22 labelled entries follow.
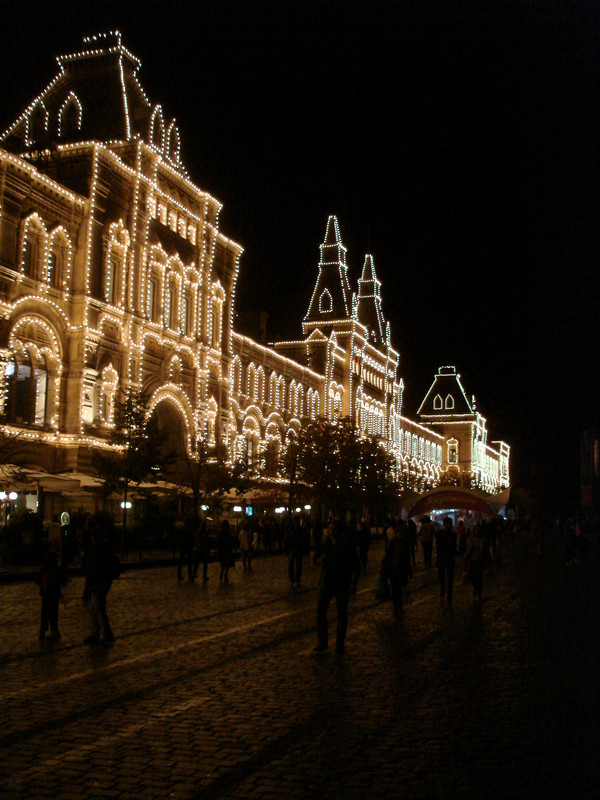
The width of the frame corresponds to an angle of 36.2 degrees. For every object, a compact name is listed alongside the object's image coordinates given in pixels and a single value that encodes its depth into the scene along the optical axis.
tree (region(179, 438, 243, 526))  38.97
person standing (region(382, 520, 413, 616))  16.05
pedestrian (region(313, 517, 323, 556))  34.67
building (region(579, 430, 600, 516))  69.69
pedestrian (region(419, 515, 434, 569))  25.91
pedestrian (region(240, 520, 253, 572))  27.52
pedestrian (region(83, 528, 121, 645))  12.16
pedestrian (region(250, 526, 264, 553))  36.09
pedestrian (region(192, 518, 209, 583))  23.28
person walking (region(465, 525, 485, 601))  18.39
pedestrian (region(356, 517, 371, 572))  26.08
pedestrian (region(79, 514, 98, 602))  13.02
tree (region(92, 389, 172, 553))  33.03
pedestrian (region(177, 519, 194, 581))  23.41
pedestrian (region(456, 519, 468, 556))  28.07
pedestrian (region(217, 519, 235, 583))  22.73
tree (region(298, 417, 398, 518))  53.16
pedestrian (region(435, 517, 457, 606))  18.41
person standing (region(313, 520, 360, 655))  11.89
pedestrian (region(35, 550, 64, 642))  12.59
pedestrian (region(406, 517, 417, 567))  23.51
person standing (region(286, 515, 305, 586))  21.91
